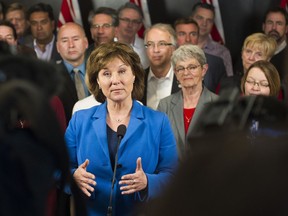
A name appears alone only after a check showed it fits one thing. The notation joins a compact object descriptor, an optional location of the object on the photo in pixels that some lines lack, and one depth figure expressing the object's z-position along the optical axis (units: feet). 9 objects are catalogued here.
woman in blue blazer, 15.91
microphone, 15.86
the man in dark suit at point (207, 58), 27.15
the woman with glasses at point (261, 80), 21.92
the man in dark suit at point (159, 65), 25.00
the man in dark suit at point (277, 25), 31.36
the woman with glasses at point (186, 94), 21.73
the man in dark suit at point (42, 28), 32.38
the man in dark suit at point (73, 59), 24.59
